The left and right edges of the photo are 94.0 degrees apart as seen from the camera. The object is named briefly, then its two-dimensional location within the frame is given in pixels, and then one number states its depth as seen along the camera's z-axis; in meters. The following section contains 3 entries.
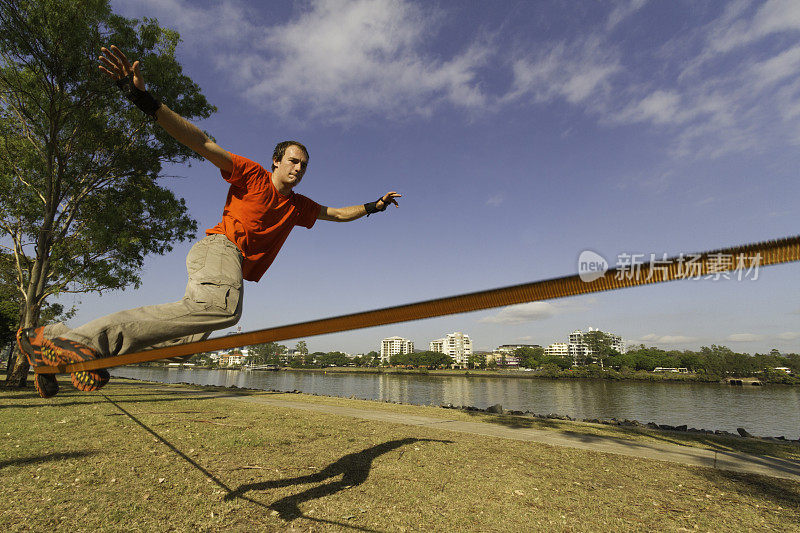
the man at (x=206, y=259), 2.12
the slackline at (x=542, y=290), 1.25
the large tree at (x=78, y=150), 10.84
